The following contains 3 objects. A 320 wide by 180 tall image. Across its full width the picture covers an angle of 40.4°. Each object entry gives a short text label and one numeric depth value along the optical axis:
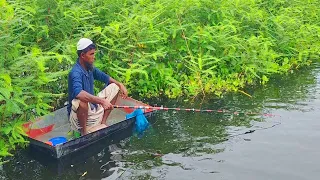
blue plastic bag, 8.59
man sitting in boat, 7.55
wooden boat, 7.20
